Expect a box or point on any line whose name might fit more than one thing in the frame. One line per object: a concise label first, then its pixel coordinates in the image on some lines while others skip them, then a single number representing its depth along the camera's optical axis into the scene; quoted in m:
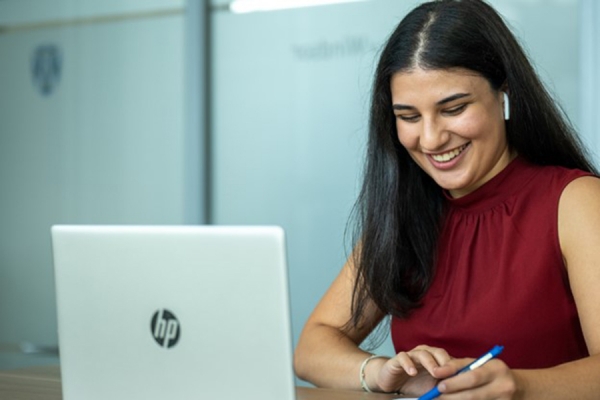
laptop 1.64
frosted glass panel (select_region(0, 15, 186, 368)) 4.10
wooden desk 2.03
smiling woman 2.17
